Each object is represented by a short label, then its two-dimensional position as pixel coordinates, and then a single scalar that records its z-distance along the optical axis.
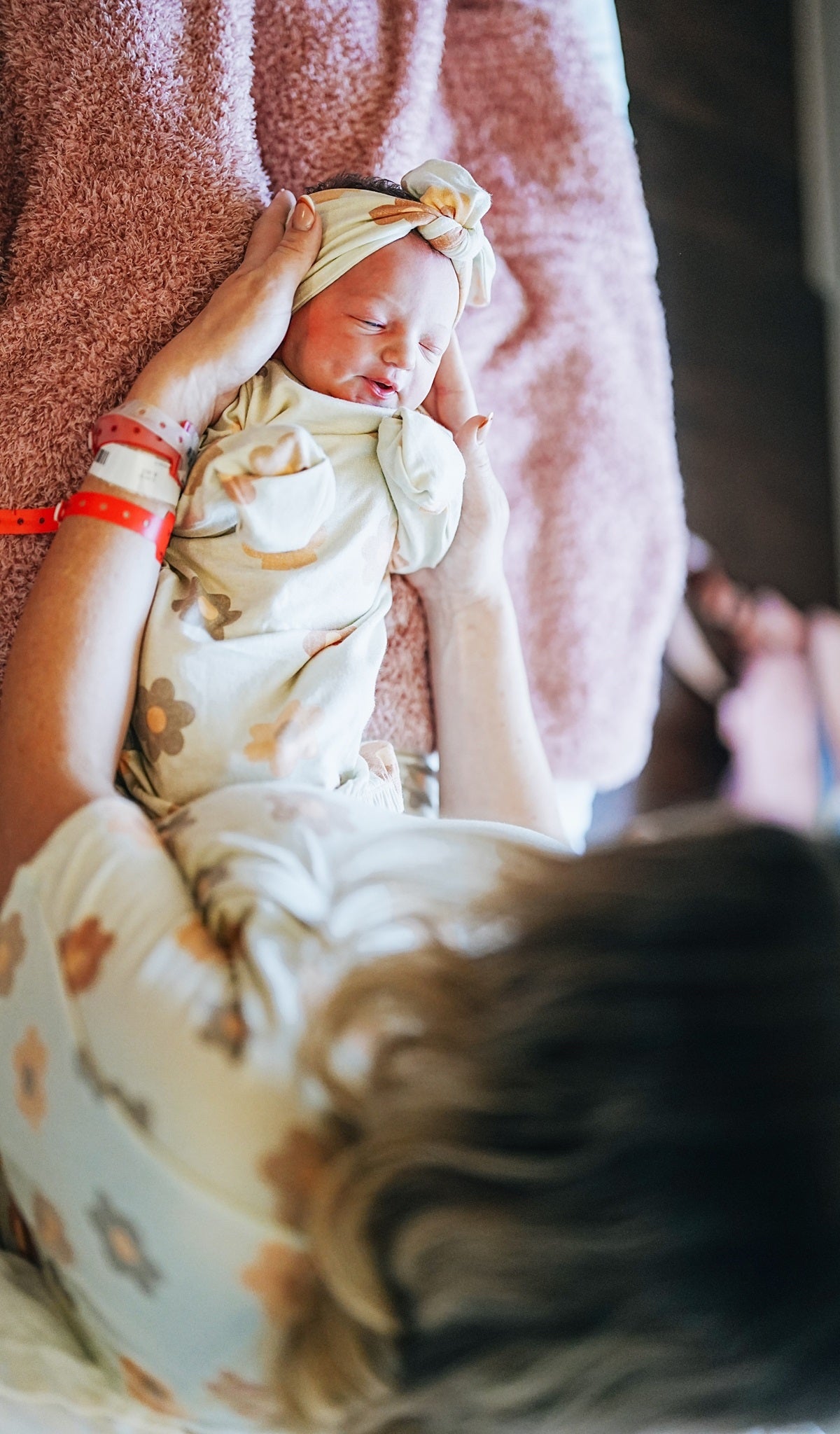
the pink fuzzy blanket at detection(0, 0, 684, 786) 1.05
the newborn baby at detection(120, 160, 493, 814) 0.98
